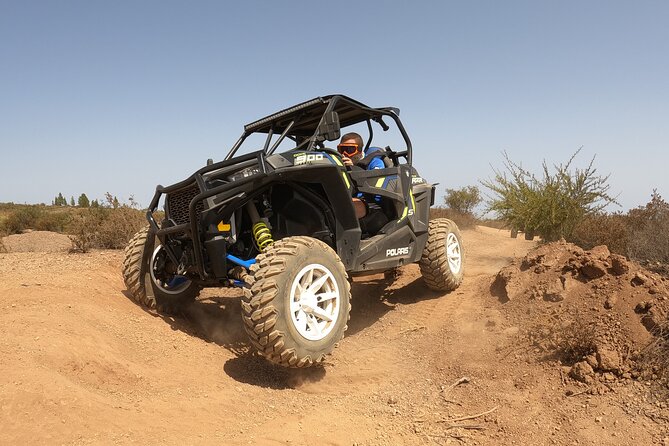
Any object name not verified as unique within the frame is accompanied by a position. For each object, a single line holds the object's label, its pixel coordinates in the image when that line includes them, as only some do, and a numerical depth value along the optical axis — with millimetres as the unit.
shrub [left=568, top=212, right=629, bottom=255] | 9406
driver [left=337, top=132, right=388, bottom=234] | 5727
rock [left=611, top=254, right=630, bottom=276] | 4877
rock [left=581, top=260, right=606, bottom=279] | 5002
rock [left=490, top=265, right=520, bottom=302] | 5793
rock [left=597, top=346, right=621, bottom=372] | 3625
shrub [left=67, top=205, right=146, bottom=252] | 10219
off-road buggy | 3852
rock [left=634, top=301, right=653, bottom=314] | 4129
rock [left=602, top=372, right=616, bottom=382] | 3559
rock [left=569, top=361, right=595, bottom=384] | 3633
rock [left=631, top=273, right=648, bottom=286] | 4553
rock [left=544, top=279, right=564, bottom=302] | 5141
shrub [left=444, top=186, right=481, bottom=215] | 28250
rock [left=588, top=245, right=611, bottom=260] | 5360
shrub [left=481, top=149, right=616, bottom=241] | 11023
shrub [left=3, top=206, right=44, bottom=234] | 20141
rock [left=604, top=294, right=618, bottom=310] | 4447
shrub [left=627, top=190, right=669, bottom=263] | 8375
